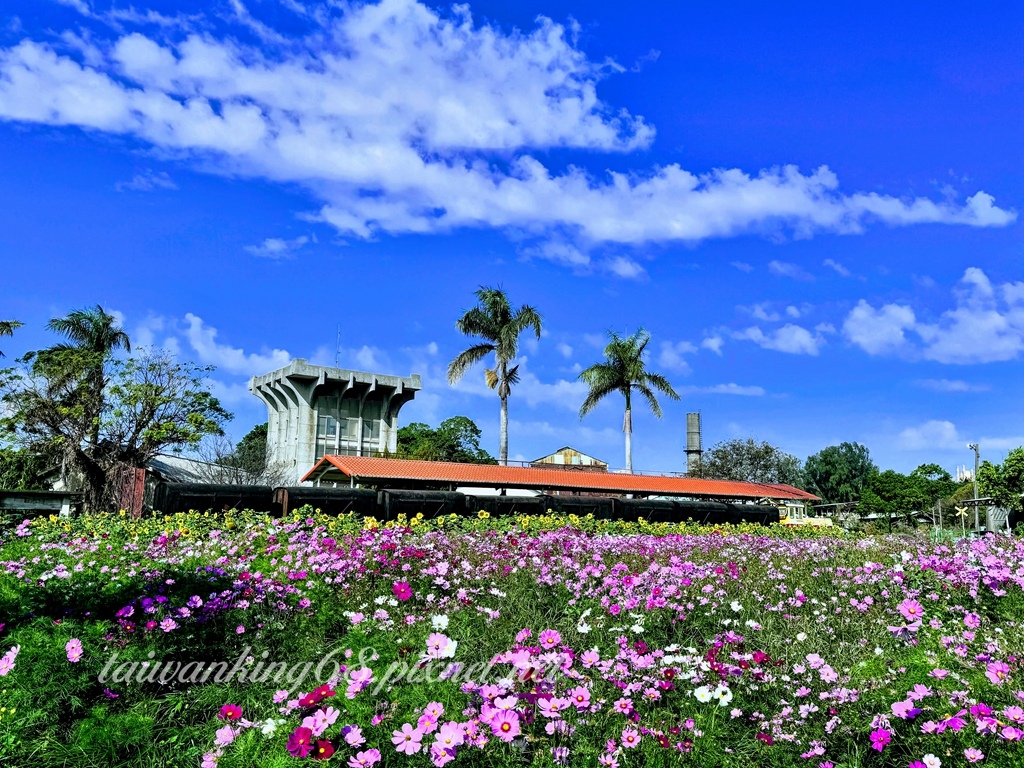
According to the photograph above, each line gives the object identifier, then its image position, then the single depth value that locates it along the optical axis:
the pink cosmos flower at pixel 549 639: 3.58
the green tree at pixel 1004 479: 45.12
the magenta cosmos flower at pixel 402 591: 4.88
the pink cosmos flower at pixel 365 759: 2.80
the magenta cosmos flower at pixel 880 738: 2.99
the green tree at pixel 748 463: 58.00
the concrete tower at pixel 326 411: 51.81
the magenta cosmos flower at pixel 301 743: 2.78
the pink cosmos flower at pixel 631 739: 3.02
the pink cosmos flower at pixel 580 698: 3.13
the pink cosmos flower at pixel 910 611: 4.74
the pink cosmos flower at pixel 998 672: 3.51
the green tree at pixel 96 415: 31.19
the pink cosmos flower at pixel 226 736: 3.16
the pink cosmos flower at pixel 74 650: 3.91
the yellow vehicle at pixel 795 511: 43.90
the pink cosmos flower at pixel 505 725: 2.87
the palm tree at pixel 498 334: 37.84
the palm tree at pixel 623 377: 39.78
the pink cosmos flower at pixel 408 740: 2.79
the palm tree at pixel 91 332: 35.84
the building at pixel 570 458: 72.31
